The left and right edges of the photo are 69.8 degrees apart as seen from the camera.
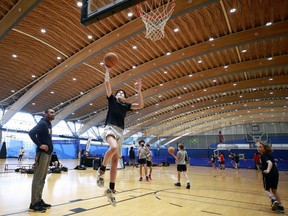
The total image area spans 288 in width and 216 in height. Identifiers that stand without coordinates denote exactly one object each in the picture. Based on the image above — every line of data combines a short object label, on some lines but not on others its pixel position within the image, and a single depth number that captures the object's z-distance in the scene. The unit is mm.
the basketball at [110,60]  3469
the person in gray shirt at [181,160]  8398
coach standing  4484
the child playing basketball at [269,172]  5000
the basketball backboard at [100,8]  5129
